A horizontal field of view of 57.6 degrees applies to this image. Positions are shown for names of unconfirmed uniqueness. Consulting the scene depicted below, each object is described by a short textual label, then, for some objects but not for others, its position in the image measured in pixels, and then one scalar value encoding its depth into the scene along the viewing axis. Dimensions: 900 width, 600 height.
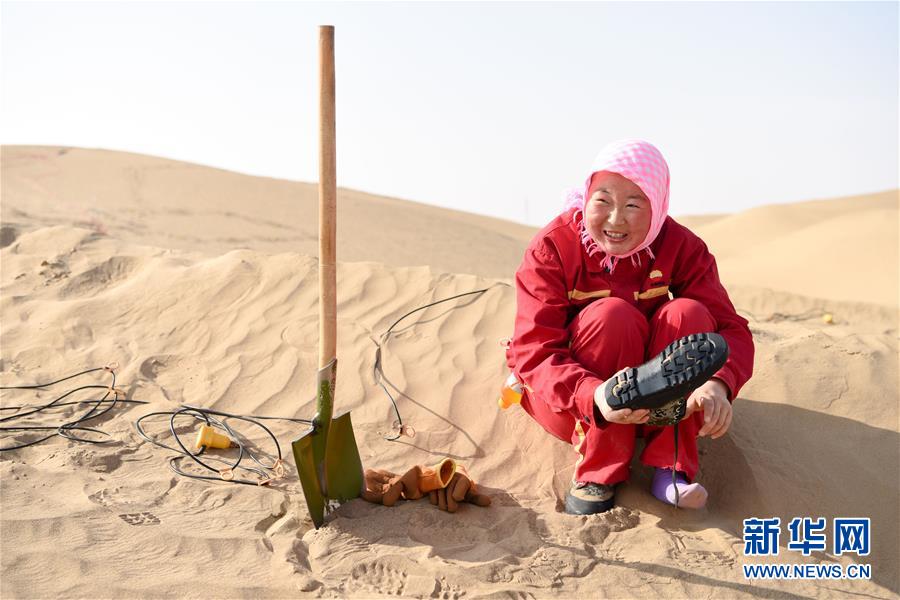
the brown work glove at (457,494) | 2.97
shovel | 2.84
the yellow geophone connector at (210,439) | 3.47
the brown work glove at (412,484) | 3.00
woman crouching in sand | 2.76
